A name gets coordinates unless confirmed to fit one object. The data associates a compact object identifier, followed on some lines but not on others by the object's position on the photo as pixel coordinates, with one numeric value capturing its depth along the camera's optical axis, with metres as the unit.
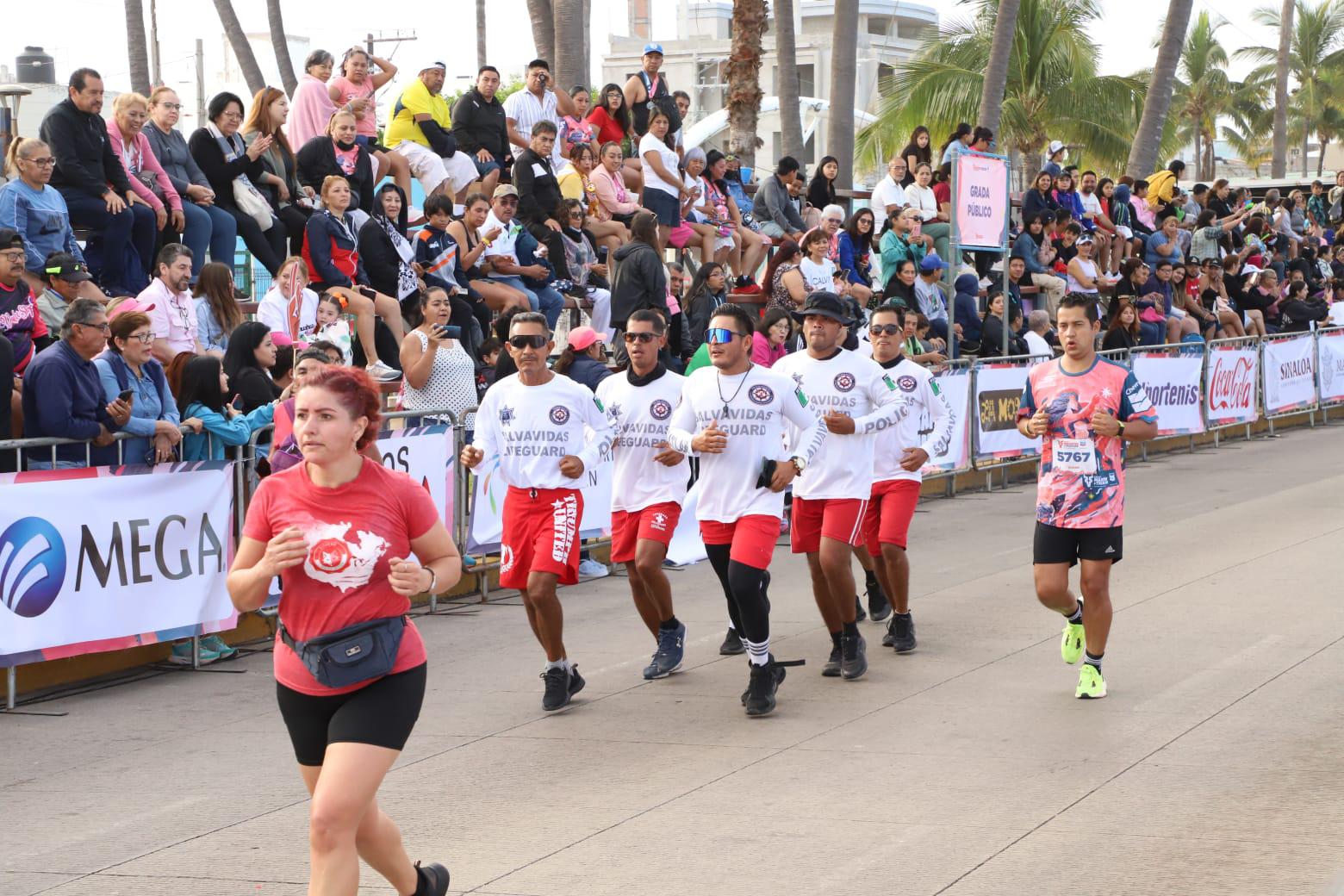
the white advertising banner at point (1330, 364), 26.45
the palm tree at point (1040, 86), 38.94
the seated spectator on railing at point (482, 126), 17.72
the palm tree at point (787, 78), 27.98
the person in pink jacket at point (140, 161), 12.55
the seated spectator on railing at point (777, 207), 20.16
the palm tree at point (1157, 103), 30.19
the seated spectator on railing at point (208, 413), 10.13
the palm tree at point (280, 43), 37.62
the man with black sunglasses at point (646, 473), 9.41
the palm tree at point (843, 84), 26.91
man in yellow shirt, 16.86
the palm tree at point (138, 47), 30.58
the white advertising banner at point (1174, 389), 21.38
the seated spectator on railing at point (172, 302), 11.05
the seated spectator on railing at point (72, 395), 9.29
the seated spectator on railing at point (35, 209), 11.18
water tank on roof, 27.67
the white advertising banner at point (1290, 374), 24.84
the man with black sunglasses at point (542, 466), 8.88
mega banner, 8.91
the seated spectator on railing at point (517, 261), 15.70
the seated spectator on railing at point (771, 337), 14.60
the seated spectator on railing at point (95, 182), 11.95
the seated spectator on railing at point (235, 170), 13.66
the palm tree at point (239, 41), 34.59
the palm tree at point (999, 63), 27.92
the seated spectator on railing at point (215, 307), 11.57
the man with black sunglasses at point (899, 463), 10.27
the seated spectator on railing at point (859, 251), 19.30
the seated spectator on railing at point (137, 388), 9.59
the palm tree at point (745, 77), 24.25
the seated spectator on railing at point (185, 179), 13.10
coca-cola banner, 23.06
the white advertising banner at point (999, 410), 18.83
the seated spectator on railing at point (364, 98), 16.02
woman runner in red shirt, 4.88
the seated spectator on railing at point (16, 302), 10.12
